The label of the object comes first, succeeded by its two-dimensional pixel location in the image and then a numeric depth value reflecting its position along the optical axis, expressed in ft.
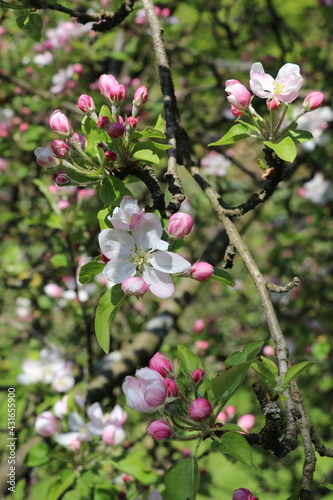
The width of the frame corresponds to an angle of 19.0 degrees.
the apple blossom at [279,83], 1.64
